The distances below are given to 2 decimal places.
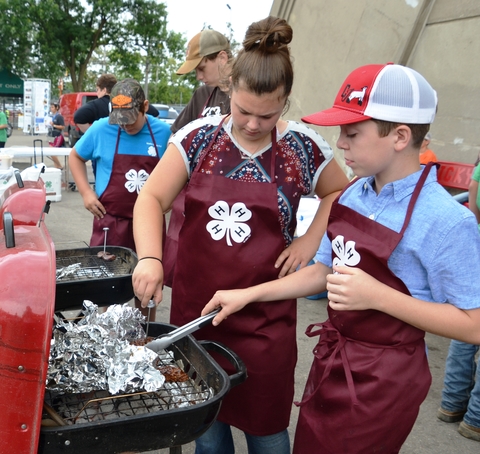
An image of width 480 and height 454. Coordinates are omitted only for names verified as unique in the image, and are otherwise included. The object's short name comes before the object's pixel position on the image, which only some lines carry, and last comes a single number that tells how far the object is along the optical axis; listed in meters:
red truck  19.81
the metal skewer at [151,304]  1.67
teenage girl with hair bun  1.72
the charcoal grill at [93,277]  2.00
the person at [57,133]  11.53
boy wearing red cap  1.39
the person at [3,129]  11.81
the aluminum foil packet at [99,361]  1.46
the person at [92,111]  5.20
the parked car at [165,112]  21.90
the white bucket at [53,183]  8.70
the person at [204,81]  2.84
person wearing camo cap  3.31
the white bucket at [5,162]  5.10
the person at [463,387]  2.98
